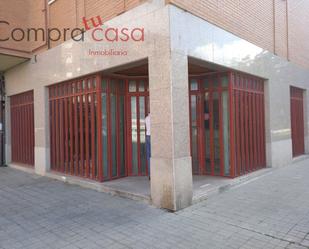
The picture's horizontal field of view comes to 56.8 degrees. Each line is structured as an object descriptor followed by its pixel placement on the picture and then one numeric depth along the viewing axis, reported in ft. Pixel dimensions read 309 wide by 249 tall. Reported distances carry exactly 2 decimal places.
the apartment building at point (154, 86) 17.76
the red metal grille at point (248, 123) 24.48
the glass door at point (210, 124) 24.18
